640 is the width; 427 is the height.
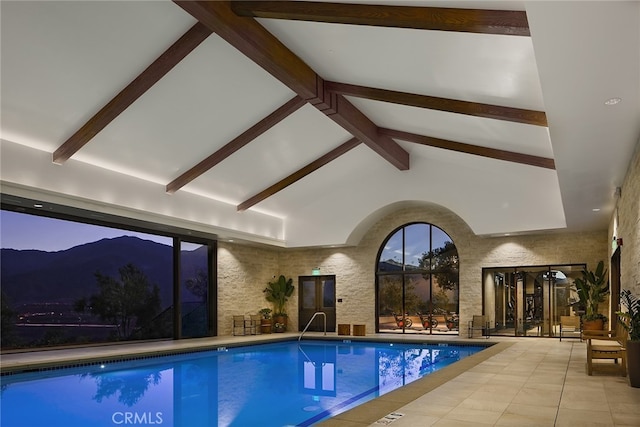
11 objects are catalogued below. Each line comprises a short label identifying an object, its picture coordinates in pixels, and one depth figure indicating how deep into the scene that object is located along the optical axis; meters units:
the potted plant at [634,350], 5.62
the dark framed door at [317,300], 16.41
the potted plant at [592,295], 10.75
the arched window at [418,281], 14.87
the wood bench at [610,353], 6.44
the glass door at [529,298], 13.42
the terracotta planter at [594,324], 10.62
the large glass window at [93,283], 11.12
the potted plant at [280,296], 16.64
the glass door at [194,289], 14.18
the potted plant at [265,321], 15.88
